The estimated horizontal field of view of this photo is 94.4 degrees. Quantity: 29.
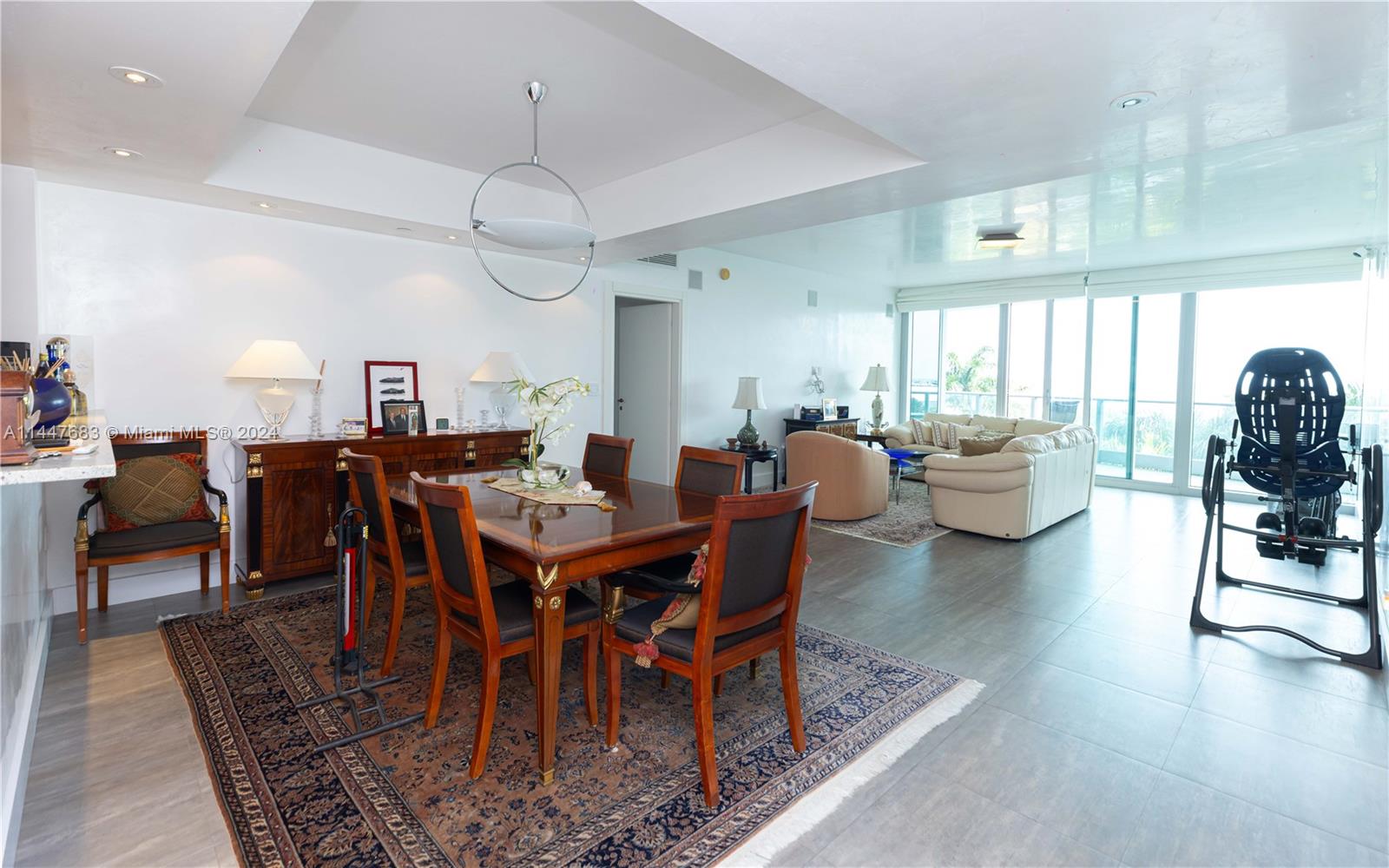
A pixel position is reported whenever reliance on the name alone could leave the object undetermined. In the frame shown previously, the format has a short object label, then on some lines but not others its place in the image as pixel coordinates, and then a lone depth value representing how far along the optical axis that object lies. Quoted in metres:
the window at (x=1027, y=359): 8.62
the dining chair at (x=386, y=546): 2.65
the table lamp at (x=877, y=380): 8.87
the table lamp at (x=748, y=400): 6.85
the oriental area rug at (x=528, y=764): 1.82
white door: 6.80
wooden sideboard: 3.74
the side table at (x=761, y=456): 6.71
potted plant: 2.94
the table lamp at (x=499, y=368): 4.79
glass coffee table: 6.78
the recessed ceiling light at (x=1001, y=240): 6.02
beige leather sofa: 5.06
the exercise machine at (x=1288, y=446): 3.43
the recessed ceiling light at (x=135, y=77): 2.20
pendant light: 2.78
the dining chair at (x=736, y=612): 1.94
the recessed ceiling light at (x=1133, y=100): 2.34
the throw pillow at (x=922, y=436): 8.35
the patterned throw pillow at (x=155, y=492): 3.39
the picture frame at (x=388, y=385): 4.48
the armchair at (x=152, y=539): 3.16
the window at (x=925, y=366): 9.79
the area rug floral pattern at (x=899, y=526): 5.23
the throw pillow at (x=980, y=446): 5.56
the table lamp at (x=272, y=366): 3.76
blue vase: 1.73
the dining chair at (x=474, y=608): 2.06
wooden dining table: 2.05
